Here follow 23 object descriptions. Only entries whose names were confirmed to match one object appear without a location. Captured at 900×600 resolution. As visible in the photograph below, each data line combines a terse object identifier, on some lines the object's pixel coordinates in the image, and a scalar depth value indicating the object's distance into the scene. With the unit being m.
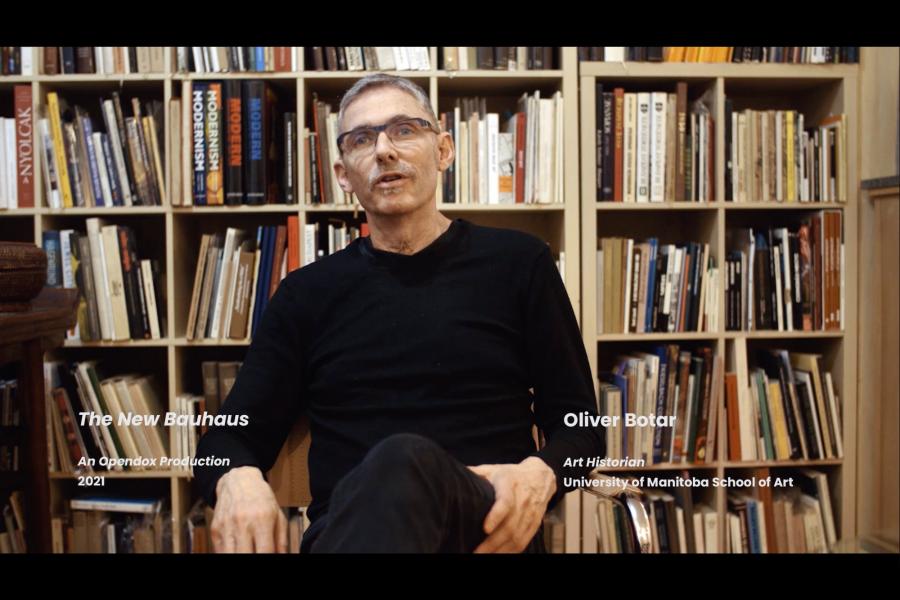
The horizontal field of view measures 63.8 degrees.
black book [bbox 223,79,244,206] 1.75
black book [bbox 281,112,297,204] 1.79
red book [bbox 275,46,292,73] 1.76
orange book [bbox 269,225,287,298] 1.80
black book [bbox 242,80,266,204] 1.75
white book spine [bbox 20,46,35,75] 1.75
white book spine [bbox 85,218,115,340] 1.78
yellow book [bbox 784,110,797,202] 1.82
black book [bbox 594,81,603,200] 1.81
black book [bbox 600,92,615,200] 1.81
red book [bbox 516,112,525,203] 1.80
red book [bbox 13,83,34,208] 1.75
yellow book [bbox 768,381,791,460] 1.84
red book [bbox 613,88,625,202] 1.81
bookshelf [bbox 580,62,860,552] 1.81
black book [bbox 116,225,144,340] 1.79
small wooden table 1.34
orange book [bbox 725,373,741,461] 1.84
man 1.27
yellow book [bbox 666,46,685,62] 1.82
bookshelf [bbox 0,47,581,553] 1.76
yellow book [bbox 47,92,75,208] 1.75
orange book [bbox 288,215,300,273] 1.79
